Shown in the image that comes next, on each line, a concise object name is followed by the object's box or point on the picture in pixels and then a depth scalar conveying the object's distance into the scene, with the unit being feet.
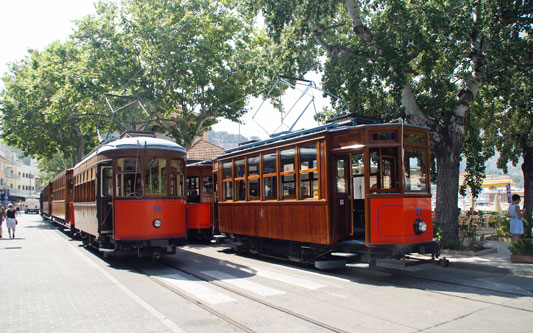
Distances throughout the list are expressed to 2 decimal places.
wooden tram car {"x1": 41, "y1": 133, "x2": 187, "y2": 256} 35.86
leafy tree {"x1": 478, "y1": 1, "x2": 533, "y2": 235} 39.68
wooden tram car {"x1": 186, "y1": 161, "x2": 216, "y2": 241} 56.54
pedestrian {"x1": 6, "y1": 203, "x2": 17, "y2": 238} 69.31
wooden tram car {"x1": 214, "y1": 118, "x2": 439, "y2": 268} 29.68
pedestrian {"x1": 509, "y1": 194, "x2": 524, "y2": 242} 39.47
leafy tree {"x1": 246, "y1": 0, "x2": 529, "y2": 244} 40.45
